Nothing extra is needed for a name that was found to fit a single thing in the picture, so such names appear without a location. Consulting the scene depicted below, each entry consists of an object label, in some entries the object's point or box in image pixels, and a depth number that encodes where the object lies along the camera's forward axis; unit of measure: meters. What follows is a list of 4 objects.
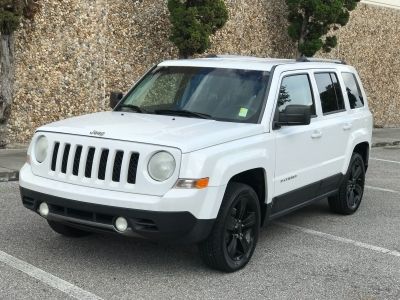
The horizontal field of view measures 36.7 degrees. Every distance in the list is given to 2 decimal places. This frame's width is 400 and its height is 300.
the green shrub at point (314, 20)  15.75
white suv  4.58
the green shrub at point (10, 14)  9.97
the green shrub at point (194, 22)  12.43
